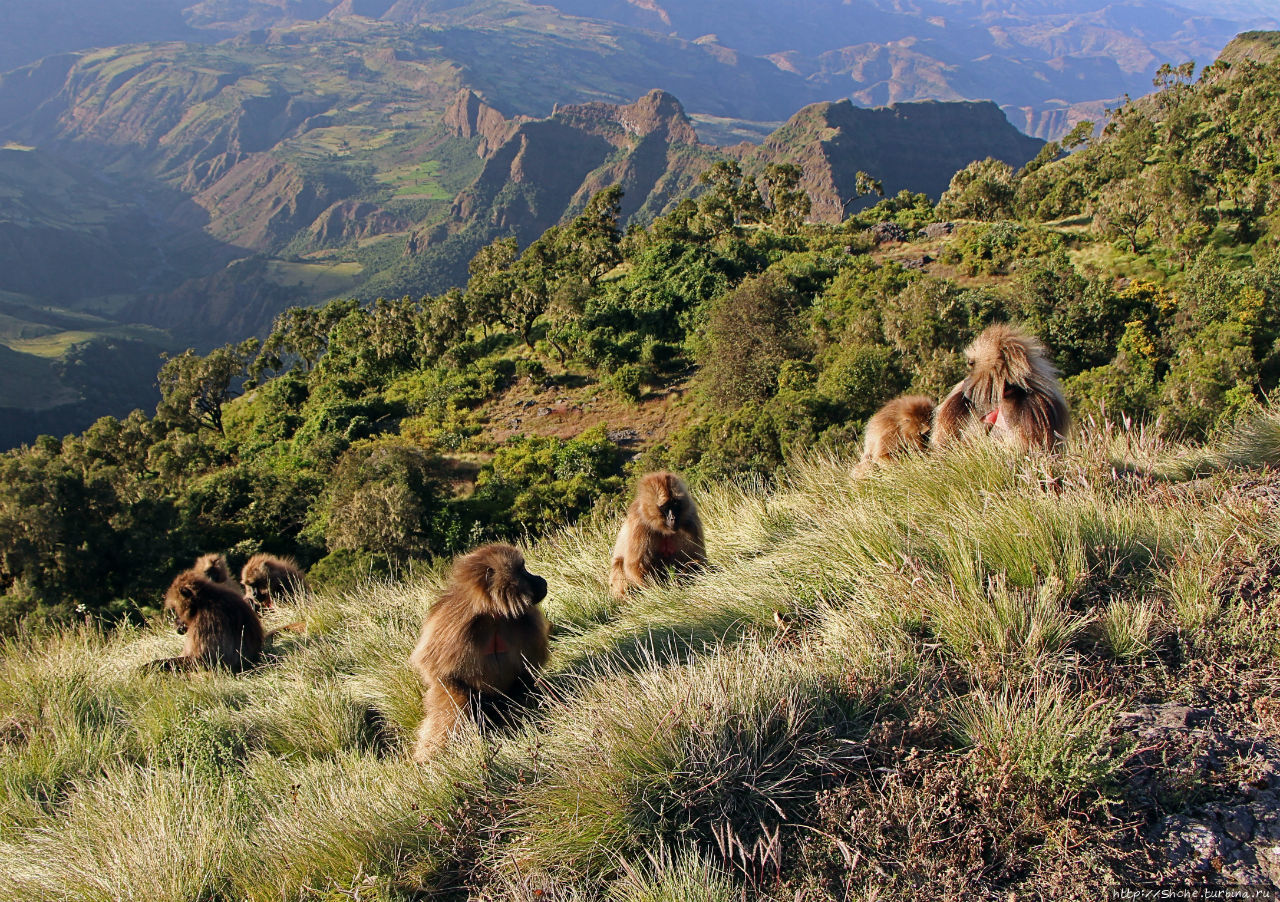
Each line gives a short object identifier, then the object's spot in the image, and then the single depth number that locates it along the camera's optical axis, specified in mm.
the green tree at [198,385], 42062
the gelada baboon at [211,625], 6074
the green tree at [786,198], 45531
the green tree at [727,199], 46219
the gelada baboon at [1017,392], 5332
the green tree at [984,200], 41281
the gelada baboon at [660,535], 5473
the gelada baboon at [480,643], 3895
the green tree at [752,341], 26656
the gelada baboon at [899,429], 6457
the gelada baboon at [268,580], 9172
